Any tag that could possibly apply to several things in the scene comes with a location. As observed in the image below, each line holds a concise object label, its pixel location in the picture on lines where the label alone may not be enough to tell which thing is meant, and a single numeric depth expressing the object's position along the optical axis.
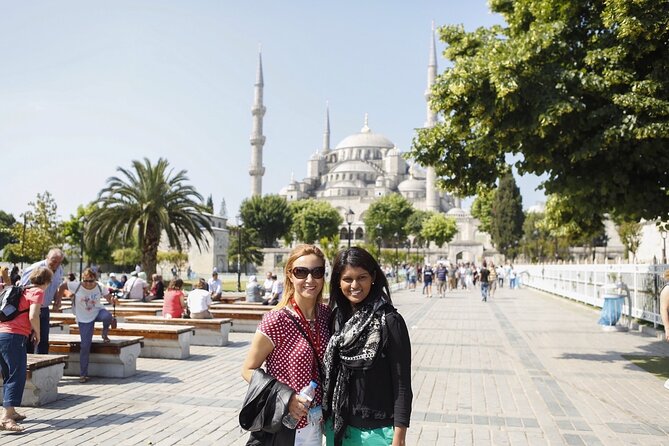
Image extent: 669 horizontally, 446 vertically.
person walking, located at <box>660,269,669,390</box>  6.74
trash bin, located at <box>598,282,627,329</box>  13.10
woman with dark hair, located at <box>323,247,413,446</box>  2.68
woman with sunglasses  2.70
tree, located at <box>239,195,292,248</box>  69.94
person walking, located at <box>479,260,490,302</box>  22.30
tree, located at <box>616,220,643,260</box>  38.72
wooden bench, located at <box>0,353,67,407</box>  5.90
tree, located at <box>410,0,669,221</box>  7.52
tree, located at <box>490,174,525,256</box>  58.91
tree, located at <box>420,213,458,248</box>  80.69
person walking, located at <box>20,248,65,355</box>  6.84
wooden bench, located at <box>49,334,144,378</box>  7.49
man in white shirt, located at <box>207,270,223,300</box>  15.85
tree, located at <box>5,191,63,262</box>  31.88
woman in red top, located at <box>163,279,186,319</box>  11.01
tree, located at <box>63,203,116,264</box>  37.50
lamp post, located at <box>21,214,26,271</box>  30.22
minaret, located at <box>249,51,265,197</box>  77.31
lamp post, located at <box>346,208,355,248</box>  28.88
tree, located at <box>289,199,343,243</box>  77.56
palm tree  20.97
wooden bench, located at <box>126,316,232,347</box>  10.49
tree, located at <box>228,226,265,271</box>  48.09
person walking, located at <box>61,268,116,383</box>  7.17
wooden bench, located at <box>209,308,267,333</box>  12.36
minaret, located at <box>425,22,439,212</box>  77.81
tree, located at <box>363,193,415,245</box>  79.69
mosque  78.00
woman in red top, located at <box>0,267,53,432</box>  5.19
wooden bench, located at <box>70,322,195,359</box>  8.94
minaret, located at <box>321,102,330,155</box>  131.88
